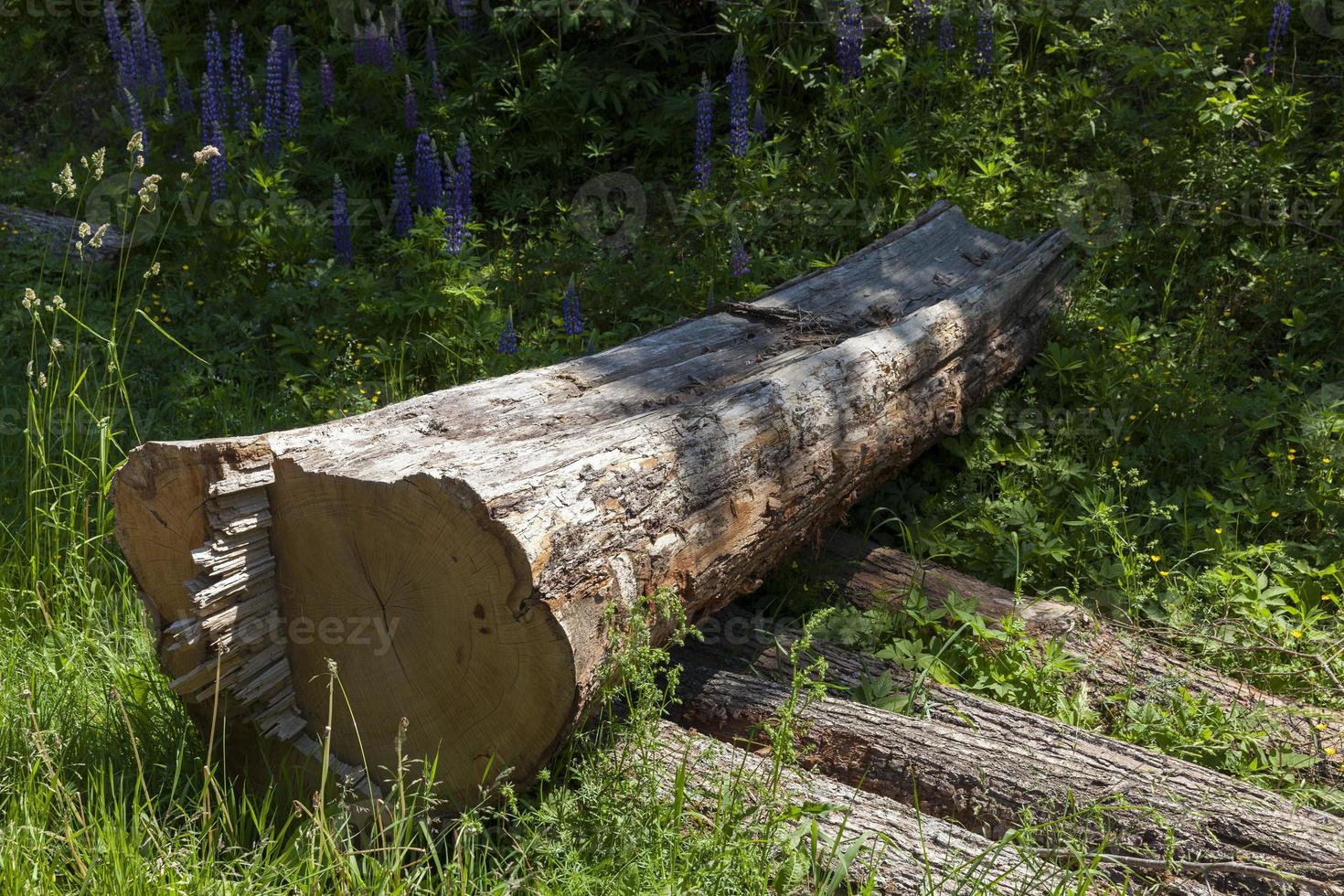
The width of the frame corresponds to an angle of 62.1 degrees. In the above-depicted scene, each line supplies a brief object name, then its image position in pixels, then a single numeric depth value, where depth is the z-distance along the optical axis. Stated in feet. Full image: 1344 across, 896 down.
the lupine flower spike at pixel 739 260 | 16.48
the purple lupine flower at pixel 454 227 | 16.40
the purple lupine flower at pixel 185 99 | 19.33
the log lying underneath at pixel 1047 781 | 8.08
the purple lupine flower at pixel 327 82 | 20.68
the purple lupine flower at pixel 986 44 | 18.37
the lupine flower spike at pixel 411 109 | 20.02
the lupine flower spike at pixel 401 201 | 18.16
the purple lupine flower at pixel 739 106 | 17.63
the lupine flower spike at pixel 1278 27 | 17.78
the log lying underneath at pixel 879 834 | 7.63
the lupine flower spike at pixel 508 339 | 15.25
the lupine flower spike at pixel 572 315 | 15.74
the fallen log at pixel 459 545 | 7.56
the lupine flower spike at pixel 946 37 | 18.49
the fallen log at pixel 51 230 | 19.42
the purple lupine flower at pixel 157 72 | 20.39
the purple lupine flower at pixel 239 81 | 19.57
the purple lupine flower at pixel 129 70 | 20.33
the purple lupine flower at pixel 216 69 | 18.87
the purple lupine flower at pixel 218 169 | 17.92
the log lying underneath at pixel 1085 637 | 10.21
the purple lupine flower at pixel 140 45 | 20.35
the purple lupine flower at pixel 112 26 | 20.93
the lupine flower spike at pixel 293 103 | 19.31
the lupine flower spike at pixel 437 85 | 20.48
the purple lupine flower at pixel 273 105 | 18.99
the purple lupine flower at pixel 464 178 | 16.98
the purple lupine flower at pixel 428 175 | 17.75
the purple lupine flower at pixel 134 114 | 18.15
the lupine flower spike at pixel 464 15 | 21.85
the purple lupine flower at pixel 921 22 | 18.89
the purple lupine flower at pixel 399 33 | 21.25
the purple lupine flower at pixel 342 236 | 17.90
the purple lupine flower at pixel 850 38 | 18.45
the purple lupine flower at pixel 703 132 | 18.07
